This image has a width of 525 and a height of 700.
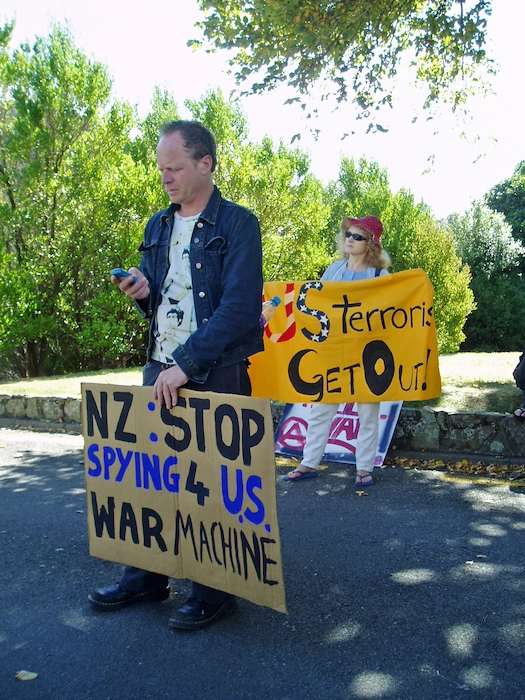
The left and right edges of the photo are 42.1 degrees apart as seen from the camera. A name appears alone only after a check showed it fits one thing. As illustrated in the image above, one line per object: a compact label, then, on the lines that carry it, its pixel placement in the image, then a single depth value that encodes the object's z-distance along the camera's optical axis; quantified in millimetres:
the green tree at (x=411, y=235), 32688
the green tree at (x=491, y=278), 38875
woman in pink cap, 5605
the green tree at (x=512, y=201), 48625
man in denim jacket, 3057
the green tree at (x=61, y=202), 14055
